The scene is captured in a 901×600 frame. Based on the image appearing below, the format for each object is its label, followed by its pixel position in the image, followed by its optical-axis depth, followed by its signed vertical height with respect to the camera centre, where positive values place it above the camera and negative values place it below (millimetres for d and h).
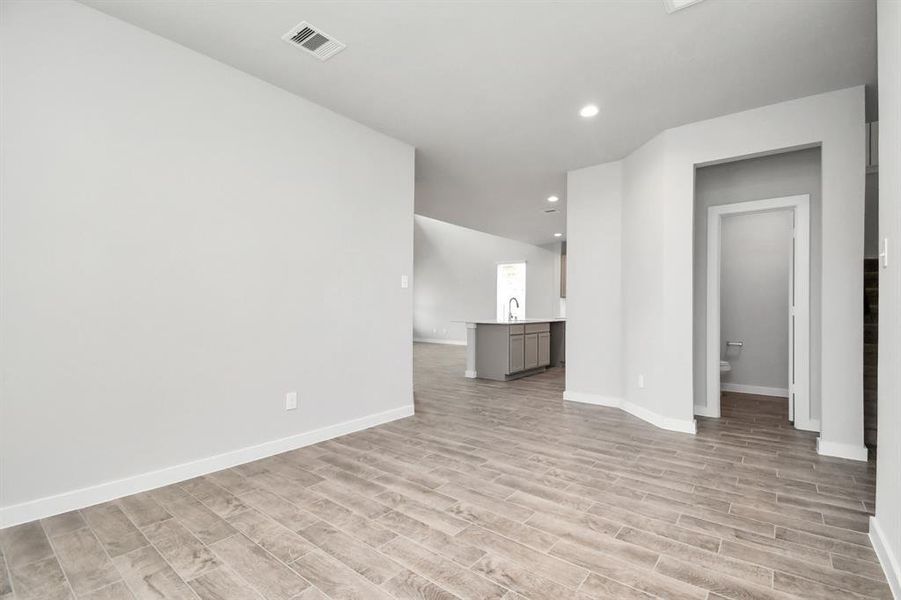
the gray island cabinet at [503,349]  6672 -701
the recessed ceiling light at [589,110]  3641 +1654
